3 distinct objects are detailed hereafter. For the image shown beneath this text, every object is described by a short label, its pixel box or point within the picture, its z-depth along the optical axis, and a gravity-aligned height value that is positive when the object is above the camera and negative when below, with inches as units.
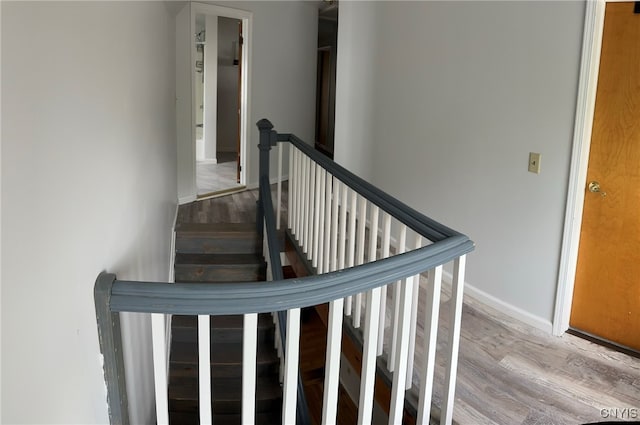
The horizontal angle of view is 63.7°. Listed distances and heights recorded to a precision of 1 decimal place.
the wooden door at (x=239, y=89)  234.1 +11.0
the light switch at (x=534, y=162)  119.7 -9.1
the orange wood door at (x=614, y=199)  104.7 -15.4
